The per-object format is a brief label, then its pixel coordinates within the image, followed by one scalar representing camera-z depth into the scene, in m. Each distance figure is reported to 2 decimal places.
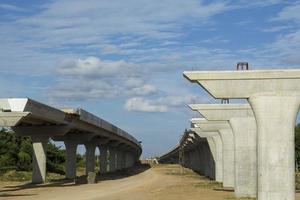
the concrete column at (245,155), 36.53
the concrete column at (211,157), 63.44
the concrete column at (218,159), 57.38
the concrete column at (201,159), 86.39
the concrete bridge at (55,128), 43.56
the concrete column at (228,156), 46.16
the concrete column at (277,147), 25.91
